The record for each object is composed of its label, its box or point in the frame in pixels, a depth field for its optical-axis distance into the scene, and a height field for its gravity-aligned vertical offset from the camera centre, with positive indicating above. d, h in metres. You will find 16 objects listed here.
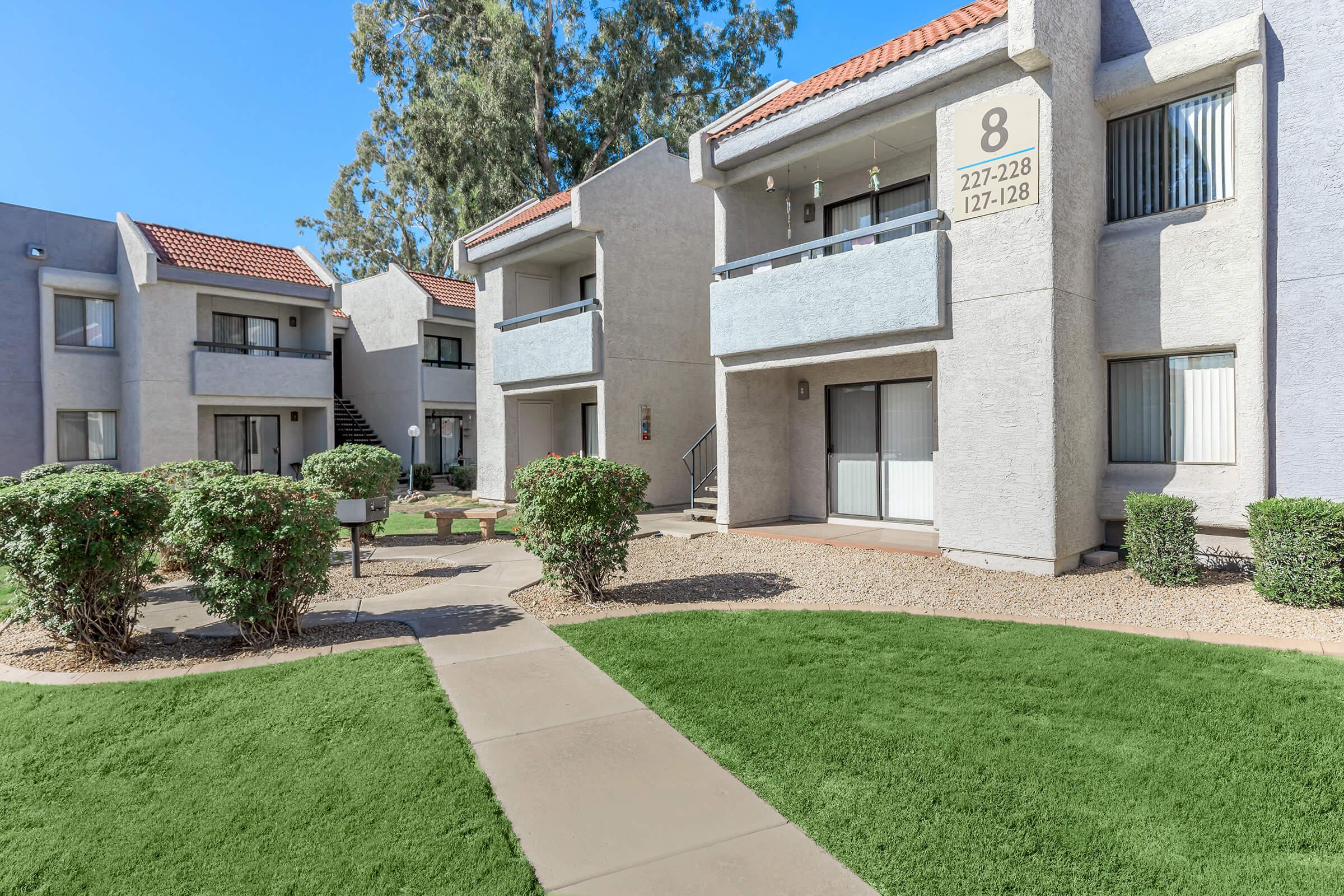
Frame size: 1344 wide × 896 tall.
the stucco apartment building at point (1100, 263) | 8.74 +2.34
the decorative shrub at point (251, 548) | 6.58 -0.91
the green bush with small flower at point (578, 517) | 8.06 -0.80
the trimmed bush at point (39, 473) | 12.21 -0.36
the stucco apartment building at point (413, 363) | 25.03 +3.01
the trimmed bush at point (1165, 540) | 8.52 -1.19
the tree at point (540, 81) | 28.27 +14.71
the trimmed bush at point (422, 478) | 23.91 -1.01
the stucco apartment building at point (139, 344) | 19.00 +2.95
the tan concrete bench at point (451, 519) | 13.58 -1.36
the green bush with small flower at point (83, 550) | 6.19 -0.85
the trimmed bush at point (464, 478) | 23.83 -1.02
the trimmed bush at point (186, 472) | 11.22 -0.35
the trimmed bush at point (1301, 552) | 7.38 -1.18
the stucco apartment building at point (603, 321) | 15.92 +2.86
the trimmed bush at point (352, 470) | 12.23 -0.38
